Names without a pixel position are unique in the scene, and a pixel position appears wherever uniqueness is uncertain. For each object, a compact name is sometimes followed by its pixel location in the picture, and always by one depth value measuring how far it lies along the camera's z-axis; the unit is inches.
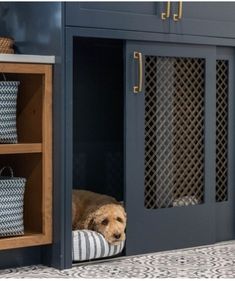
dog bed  118.3
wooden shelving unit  114.3
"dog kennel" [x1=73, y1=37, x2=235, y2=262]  125.6
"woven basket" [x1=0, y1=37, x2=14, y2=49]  118.7
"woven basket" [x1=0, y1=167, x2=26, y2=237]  114.9
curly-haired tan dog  121.5
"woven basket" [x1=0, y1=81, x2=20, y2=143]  114.4
